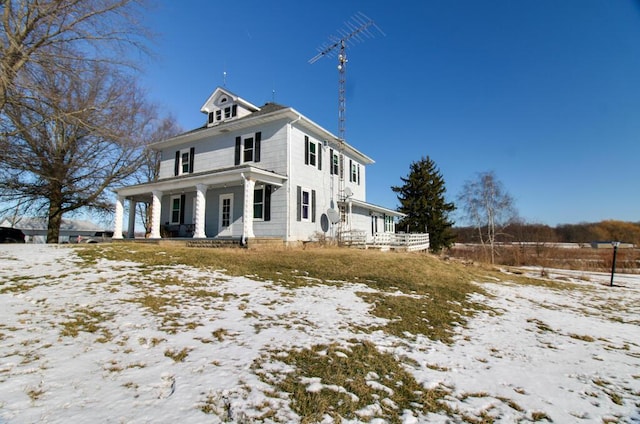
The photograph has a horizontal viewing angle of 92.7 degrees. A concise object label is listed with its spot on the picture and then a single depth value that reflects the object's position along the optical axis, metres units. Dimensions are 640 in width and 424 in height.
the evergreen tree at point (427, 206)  33.03
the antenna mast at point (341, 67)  18.54
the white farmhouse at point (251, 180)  15.09
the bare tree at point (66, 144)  9.77
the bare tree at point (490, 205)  35.09
